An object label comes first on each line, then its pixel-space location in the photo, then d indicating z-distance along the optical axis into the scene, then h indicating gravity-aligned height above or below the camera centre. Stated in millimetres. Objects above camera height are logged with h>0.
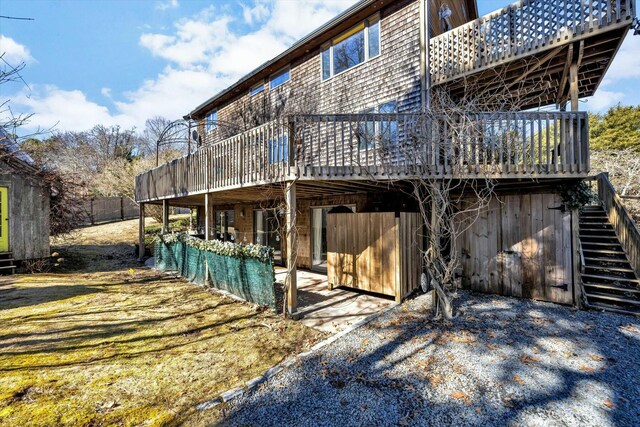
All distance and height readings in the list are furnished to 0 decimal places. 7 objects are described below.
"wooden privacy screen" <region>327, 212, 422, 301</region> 6027 -853
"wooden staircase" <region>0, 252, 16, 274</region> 9031 -1380
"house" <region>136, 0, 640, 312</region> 5422 +1347
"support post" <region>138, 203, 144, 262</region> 12359 -739
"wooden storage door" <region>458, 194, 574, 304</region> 5793 -825
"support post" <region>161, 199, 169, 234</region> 11052 +247
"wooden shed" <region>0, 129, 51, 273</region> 9188 +256
